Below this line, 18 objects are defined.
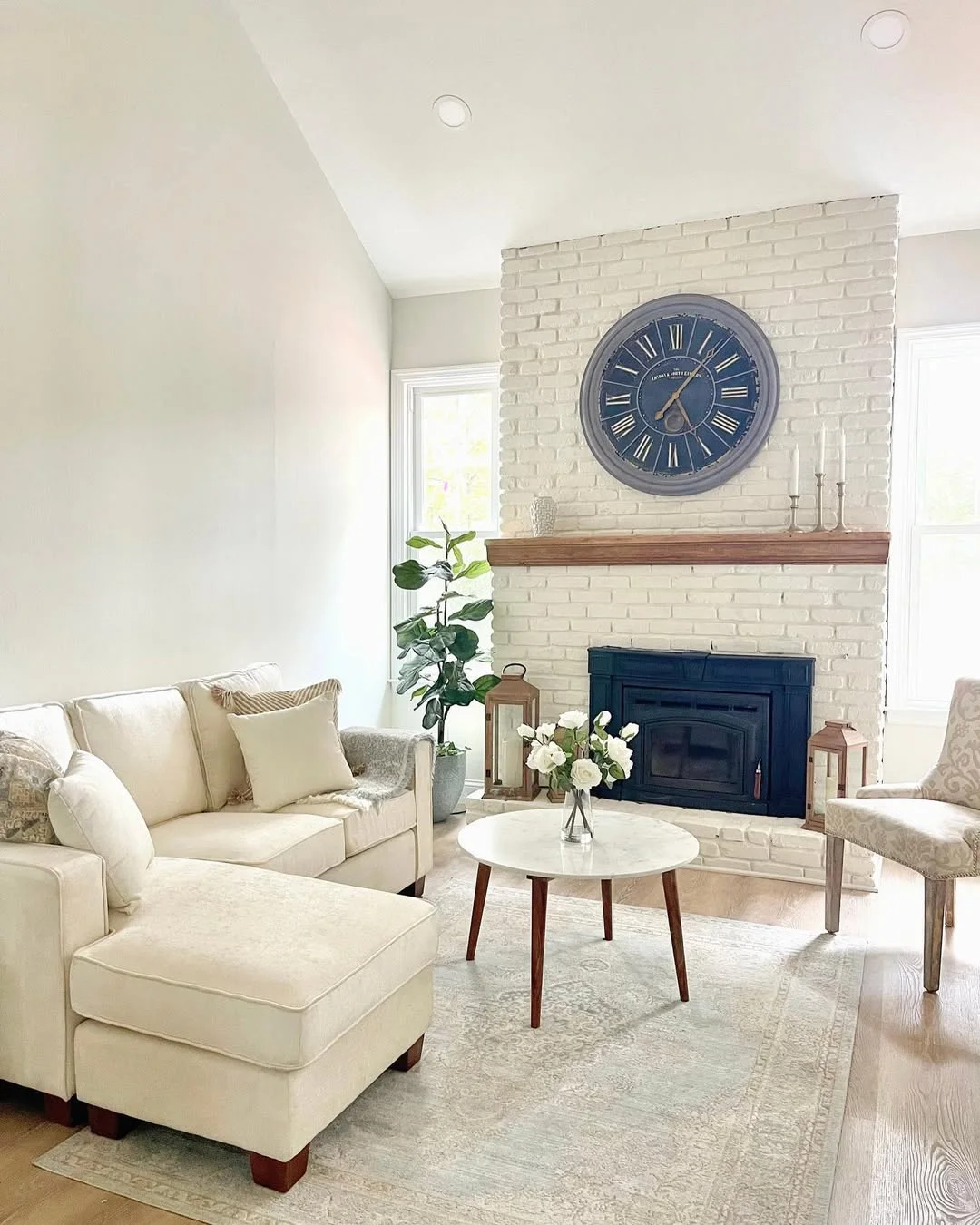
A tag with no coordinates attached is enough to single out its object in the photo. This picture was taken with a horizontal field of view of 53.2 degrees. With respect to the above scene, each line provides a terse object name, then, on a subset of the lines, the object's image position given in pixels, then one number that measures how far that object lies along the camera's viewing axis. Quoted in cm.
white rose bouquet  301
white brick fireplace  427
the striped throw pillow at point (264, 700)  360
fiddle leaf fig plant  489
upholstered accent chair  299
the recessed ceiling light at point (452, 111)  423
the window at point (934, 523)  465
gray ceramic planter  492
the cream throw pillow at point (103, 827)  232
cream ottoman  198
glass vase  306
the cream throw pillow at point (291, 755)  344
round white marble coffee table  275
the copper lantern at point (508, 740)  472
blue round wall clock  448
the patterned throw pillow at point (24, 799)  233
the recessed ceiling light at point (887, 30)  353
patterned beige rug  199
